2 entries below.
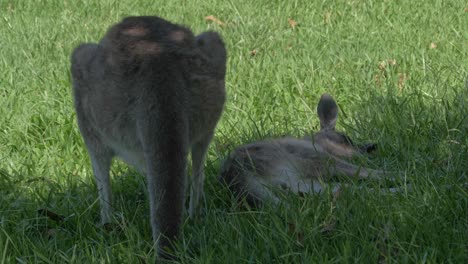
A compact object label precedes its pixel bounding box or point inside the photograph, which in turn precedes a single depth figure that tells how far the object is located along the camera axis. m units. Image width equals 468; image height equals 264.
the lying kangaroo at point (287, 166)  7.96
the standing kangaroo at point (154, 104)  6.54
